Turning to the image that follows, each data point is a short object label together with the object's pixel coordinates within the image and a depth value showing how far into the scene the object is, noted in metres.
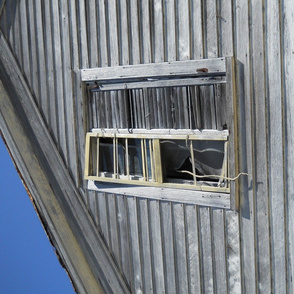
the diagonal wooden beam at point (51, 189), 5.36
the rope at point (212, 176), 4.18
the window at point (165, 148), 4.26
